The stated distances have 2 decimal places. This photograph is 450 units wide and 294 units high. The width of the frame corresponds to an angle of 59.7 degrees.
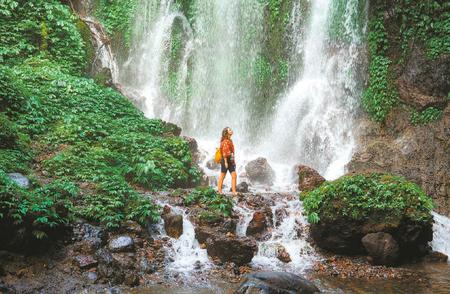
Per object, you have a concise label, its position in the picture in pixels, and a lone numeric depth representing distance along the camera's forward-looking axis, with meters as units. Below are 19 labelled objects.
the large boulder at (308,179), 11.47
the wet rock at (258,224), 8.62
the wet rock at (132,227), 7.56
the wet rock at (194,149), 14.16
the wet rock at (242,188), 11.47
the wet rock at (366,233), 7.98
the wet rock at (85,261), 6.36
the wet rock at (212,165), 14.66
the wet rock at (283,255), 7.84
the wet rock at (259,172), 13.82
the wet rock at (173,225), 8.04
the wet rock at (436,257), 8.18
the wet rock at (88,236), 6.79
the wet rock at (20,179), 7.61
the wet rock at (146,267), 6.67
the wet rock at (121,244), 6.96
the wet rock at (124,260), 6.53
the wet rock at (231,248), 7.32
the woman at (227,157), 10.40
